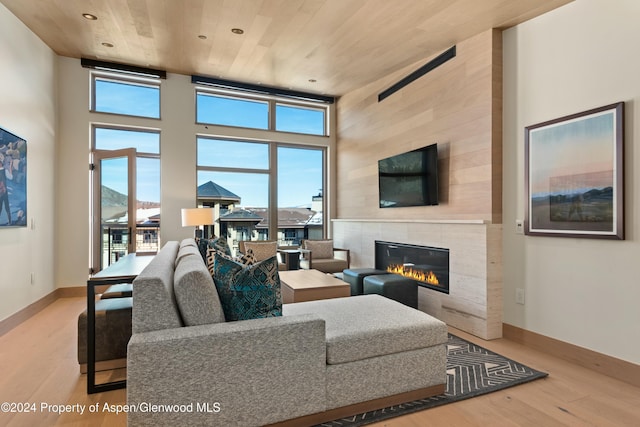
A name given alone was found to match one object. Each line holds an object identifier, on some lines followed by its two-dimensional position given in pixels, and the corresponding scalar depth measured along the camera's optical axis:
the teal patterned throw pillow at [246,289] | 1.82
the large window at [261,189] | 5.71
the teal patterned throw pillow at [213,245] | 2.98
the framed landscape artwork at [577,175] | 2.45
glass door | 4.96
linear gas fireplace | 3.71
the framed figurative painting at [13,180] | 3.17
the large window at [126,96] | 5.00
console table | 2.17
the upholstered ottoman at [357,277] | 3.97
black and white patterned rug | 1.93
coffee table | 3.13
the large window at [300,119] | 6.10
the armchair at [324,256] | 5.16
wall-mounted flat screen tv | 3.89
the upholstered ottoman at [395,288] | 3.53
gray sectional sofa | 1.53
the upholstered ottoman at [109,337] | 2.46
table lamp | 4.64
